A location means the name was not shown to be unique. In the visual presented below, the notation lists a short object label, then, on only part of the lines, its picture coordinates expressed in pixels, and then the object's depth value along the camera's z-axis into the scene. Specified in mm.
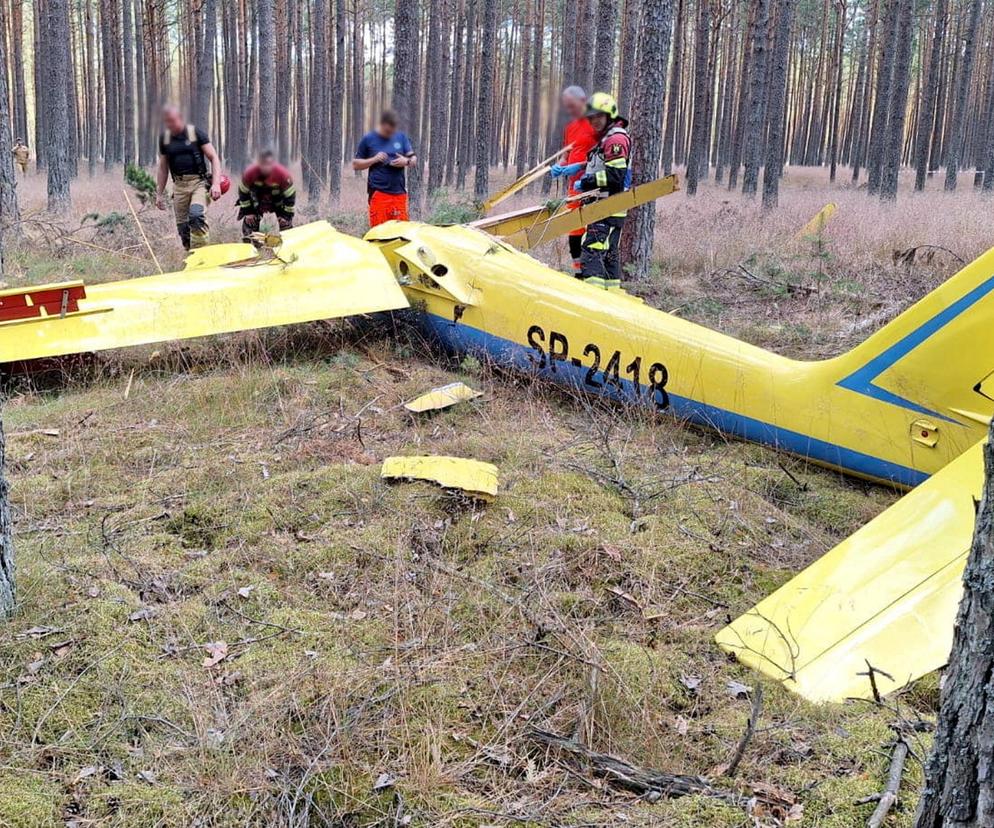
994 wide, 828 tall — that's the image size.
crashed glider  3062
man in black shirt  9703
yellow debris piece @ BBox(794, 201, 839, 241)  12500
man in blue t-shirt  9703
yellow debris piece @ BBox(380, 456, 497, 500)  4523
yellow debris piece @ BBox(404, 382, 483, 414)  6008
